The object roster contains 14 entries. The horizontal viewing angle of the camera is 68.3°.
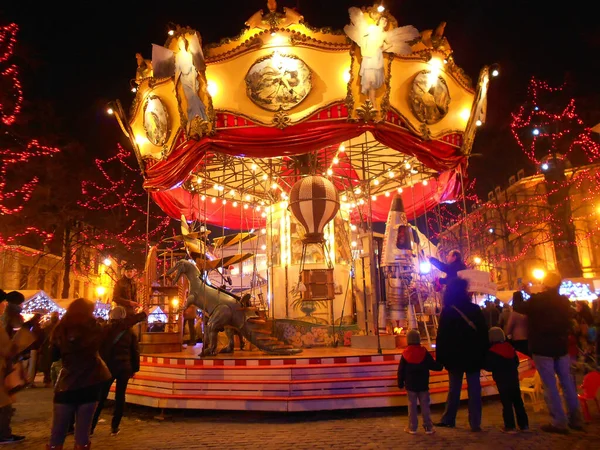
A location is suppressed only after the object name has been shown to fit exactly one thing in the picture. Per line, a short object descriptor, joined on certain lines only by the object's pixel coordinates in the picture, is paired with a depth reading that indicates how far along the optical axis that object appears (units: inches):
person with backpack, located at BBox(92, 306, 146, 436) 219.3
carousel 267.7
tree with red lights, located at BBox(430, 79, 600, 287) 890.7
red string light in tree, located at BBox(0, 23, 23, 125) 690.8
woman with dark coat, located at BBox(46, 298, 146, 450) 143.5
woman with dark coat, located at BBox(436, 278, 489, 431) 201.9
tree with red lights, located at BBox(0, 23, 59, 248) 729.0
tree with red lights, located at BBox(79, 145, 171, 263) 1095.6
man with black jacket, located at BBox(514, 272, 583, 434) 198.7
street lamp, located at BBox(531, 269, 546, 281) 877.2
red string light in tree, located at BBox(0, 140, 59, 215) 781.9
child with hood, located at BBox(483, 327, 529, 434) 198.2
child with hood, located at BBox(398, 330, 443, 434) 203.8
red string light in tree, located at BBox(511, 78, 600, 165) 903.1
